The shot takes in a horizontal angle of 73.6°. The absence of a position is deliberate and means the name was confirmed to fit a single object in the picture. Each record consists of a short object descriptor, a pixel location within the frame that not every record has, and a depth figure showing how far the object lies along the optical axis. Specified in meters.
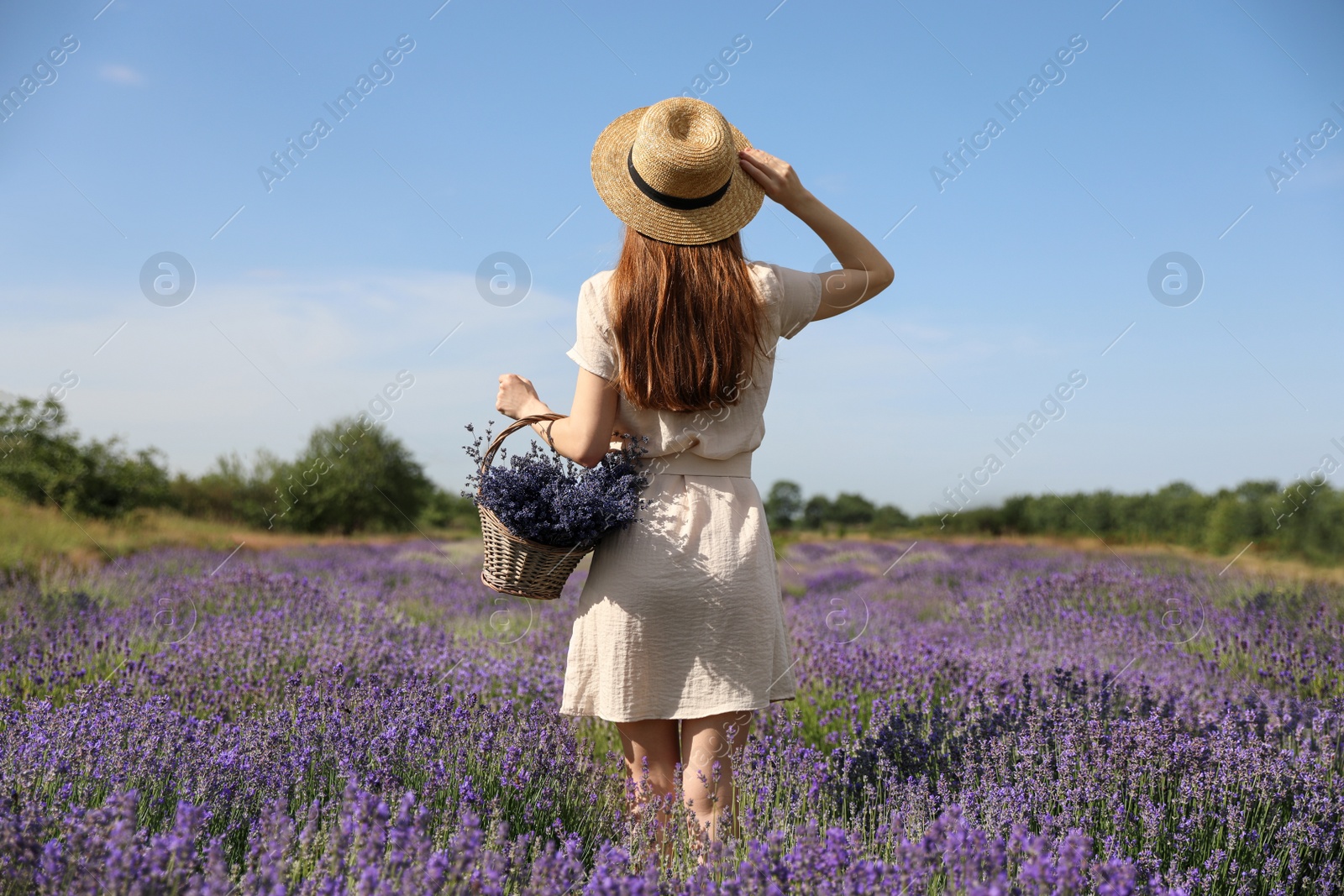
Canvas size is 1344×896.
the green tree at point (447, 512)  22.42
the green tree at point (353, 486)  20.30
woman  2.26
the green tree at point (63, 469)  12.64
